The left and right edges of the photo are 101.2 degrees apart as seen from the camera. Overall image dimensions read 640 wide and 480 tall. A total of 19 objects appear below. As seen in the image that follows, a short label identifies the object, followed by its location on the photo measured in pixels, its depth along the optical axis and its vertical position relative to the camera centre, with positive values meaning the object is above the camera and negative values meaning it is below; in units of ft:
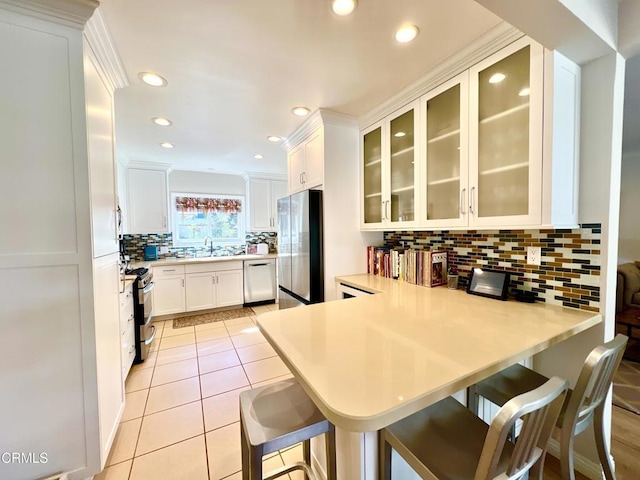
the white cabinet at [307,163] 8.14 +2.35
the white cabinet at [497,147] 4.17 +1.60
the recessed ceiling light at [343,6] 3.96 +3.46
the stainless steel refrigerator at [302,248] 8.11 -0.55
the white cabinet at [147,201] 12.78 +1.61
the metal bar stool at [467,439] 2.08 -2.28
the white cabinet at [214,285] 13.06 -2.71
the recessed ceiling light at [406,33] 4.53 +3.50
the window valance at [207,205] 14.94 +1.63
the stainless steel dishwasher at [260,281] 14.34 -2.72
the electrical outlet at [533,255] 5.15 -0.50
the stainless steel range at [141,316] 8.43 -2.71
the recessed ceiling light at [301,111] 7.53 +3.54
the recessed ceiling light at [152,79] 5.78 +3.49
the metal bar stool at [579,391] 2.96 -2.34
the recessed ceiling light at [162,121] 8.16 +3.54
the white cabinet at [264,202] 15.66 +1.82
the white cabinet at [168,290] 12.34 -2.73
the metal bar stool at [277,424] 2.92 -2.30
